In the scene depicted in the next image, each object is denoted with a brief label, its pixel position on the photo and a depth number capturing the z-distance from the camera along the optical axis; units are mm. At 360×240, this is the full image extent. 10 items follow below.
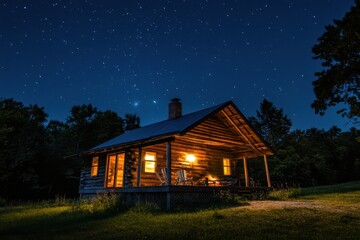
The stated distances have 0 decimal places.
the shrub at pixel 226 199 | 11703
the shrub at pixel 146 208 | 10658
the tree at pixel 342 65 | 12922
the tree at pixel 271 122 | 48094
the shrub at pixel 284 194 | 14595
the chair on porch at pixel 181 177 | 14003
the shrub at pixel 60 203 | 16589
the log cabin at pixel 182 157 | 12672
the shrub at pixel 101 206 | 11564
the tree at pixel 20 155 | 26417
